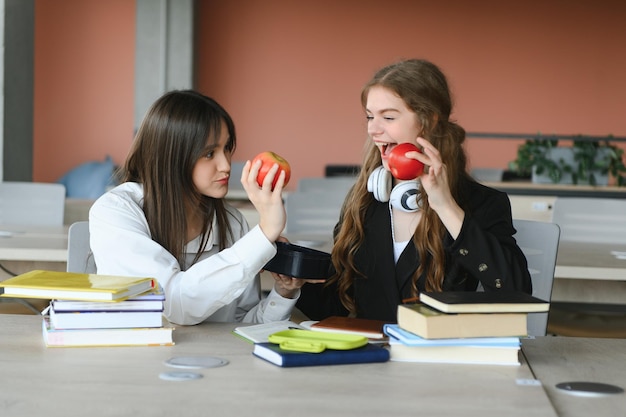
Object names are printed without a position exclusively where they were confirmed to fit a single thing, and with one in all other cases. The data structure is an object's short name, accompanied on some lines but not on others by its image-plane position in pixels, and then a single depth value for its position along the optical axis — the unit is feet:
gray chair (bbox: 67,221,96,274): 10.34
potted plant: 22.38
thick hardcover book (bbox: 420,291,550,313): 7.30
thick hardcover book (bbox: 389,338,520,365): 7.46
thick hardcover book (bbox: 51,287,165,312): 7.59
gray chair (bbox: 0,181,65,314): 15.81
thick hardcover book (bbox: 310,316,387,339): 7.77
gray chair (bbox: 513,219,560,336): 10.22
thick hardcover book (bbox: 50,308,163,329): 7.64
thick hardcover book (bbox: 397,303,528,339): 7.34
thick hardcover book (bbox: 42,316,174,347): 7.64
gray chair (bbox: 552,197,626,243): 14.87
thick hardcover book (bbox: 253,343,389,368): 7.31
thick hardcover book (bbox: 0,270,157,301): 7.48
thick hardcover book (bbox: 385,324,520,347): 7.39
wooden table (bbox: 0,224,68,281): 11.65
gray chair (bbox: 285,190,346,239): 15.57
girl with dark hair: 8.19
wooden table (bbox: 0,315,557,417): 6.64
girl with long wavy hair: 9.12
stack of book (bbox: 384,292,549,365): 7.33
